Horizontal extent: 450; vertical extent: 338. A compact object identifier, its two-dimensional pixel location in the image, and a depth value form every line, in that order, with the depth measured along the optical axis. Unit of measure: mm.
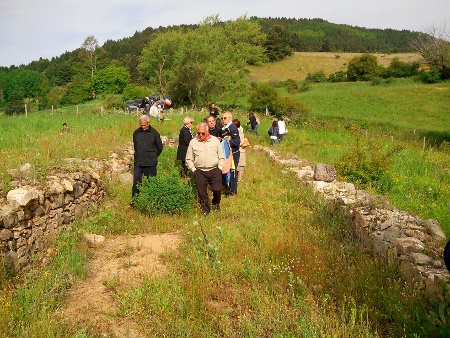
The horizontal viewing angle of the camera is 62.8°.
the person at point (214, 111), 11148
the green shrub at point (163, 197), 6914
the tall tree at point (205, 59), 37531
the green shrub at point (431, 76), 47125
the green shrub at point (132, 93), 50688
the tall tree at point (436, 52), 47406
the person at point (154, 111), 17555
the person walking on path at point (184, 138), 8789
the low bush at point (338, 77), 58609
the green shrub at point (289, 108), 33938
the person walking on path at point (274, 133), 17141
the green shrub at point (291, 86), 55031
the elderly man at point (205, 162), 6945
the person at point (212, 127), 8008
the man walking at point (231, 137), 8352
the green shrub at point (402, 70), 53000
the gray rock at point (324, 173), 8836
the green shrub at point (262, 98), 37469
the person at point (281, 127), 17478
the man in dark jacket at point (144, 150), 7504
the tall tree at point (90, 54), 61488
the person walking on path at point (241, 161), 9008
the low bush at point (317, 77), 60781
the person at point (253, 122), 19734
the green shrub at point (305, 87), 54594
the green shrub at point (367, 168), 8741
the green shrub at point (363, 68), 55488
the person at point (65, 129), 10936
